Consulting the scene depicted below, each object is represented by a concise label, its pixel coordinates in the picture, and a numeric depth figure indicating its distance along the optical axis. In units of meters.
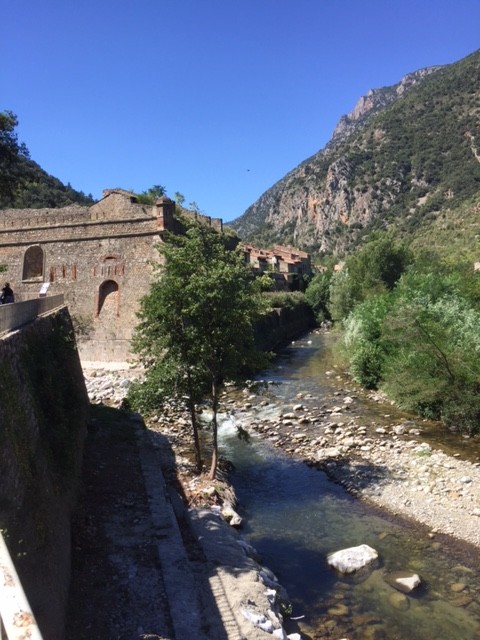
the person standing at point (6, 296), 15.26
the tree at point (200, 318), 12.29
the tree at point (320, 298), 58.34
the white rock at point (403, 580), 8.86
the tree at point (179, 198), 35.59
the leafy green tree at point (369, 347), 22.75
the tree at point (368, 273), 41.62
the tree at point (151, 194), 30.06
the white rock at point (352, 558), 9.49
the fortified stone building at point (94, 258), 24.52
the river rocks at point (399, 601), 8.46
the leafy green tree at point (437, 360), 16.30
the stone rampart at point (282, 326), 36.97
